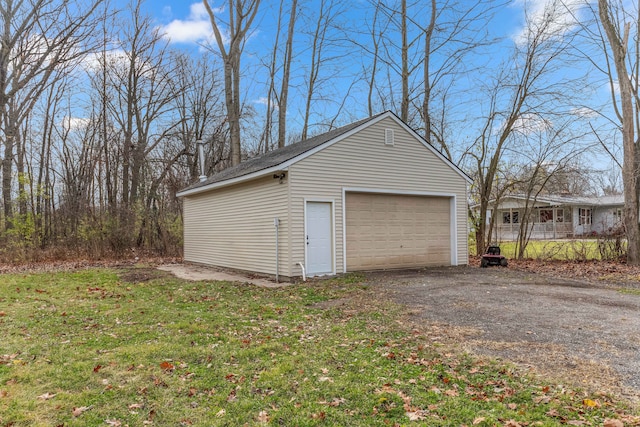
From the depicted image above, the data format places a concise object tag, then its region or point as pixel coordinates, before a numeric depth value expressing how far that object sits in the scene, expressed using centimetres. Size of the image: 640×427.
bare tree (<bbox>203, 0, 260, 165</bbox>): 1778
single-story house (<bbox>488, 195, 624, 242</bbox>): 2845
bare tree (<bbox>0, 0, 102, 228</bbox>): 1266
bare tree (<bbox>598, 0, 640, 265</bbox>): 1171
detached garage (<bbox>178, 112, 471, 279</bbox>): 947
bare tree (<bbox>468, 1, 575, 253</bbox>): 1384
